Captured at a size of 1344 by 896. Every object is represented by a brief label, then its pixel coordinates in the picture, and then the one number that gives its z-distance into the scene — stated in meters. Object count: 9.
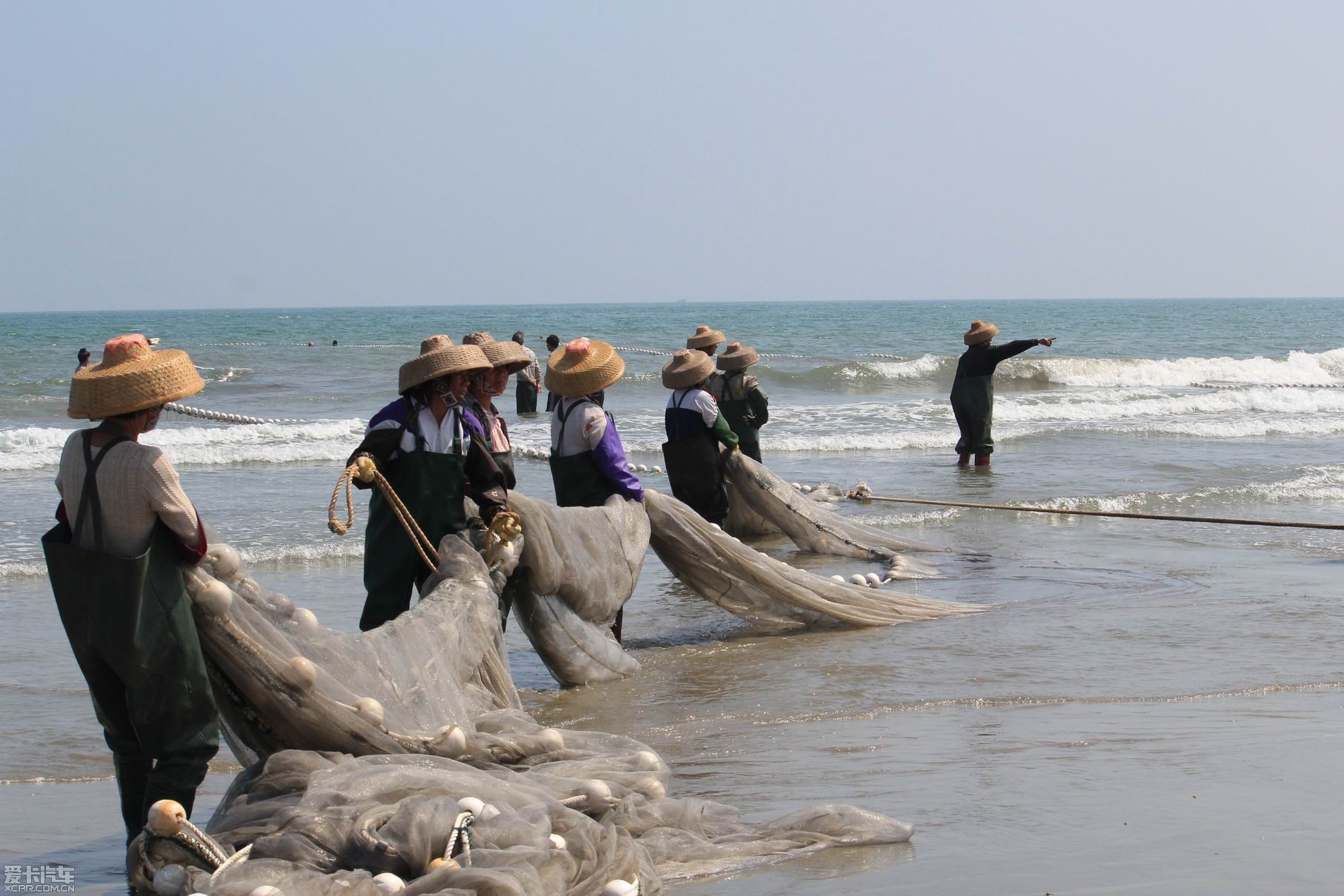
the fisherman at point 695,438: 18.11
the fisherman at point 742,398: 22.08
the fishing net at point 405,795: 6.58
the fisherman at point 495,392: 11.50
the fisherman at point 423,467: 10.49
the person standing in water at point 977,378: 27.97
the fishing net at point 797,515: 18.83
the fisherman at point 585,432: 12.73
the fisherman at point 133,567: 6.86
